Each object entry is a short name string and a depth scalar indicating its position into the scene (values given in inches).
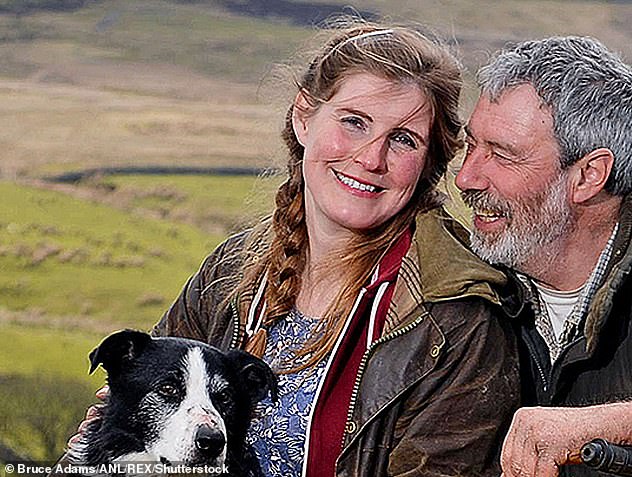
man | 91.6
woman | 87.6
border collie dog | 85.3
